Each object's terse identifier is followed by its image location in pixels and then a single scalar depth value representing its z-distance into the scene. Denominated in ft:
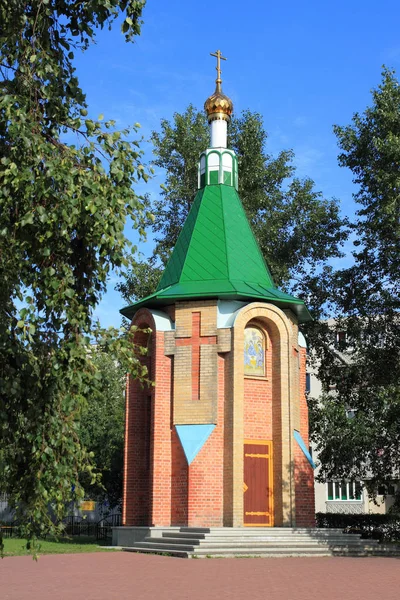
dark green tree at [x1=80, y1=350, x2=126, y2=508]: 93.45
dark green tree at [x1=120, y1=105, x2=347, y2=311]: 86.02
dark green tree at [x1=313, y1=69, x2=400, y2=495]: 68.69
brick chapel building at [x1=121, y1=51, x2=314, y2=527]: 56.95
